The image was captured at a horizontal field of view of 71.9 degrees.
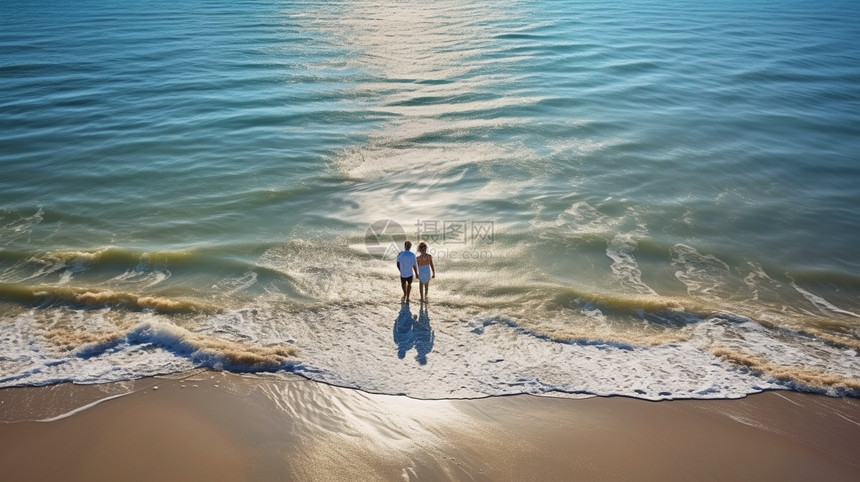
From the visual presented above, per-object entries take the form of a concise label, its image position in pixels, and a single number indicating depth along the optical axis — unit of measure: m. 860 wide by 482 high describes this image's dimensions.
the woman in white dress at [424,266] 11.79
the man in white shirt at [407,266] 11.58
